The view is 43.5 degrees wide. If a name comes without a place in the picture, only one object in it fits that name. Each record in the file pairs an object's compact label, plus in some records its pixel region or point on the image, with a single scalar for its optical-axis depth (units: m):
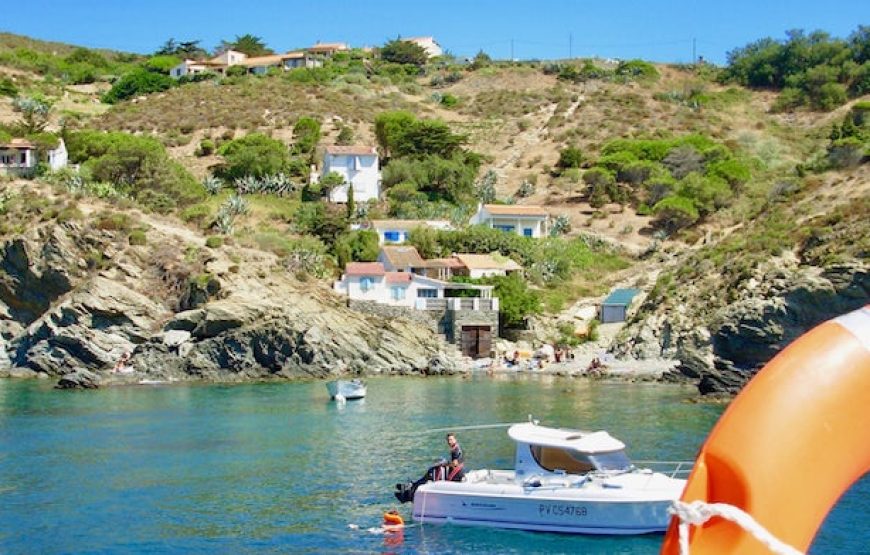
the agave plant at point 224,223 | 82.75
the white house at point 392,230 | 87.44
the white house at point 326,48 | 164.88
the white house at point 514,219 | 93.50
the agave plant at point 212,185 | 96.81
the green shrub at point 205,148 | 110.29
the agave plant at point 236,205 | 89.81
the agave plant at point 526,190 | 108.00
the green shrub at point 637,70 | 150.25
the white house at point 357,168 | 98.88
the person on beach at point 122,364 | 67.44
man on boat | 28.59
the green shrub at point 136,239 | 75.69
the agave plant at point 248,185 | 98.56
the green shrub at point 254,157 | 101.38
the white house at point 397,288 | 75.81
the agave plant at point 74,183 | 82.94
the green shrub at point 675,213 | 94.06
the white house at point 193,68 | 145.88
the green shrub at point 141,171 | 91.00
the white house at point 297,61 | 153.50
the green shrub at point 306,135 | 109.81
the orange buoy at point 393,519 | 27.56
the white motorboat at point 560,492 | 26.14
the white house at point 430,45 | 173.46
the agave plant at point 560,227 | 96.12
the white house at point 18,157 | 88.25
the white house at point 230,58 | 153.12
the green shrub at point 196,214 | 85.81
